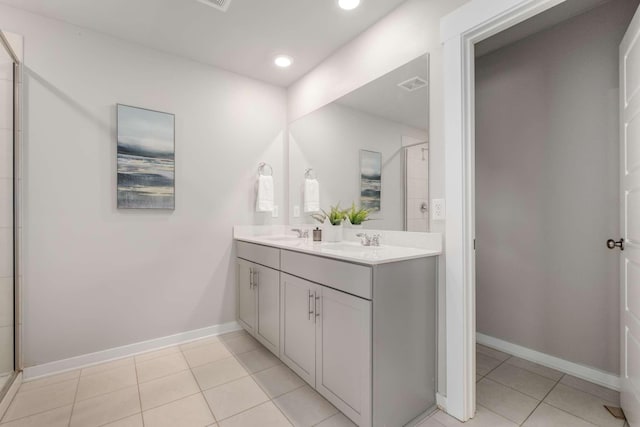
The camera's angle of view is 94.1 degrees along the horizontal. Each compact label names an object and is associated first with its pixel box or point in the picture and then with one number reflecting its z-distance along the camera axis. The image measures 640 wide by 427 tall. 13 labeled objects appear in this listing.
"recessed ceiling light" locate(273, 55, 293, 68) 2.58
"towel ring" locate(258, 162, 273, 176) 2.99
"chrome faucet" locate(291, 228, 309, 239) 2.70
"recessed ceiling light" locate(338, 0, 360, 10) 1.89
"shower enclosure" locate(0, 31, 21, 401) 1.80
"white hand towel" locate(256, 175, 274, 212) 2.88
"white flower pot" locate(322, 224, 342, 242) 2.31
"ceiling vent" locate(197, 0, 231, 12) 1.90
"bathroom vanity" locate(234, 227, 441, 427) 1.41
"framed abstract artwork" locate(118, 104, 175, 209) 2.30
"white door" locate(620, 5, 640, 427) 1.40
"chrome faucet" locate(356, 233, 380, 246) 2.00
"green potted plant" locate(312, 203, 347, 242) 2.31
